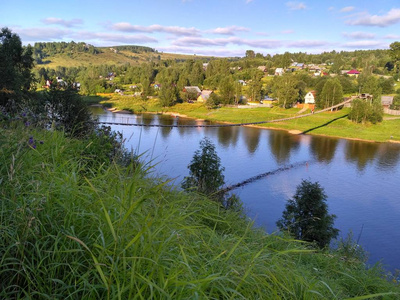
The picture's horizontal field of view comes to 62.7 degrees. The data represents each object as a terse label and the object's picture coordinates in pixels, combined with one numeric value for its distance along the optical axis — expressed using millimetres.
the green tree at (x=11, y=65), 16844
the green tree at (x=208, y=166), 12367
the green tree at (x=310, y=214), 9484
